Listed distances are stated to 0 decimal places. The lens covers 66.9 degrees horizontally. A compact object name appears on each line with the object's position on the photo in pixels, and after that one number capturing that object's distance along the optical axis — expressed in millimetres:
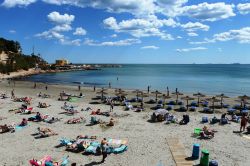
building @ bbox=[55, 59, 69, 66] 113966
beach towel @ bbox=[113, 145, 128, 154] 12513
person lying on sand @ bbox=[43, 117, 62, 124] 17852
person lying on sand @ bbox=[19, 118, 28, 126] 16914
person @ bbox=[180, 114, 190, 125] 17751
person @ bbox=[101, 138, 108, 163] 11451
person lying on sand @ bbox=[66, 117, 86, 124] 17609
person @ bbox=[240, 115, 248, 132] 15823
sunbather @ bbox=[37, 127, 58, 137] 14888
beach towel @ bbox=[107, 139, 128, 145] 13357
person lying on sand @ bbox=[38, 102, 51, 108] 22752
